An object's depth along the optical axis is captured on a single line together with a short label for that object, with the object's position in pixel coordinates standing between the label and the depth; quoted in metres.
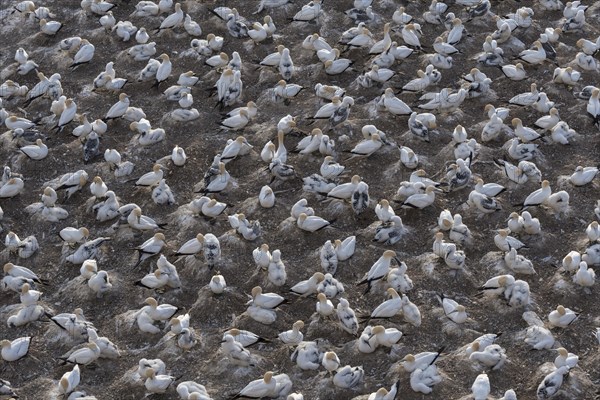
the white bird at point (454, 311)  15.34
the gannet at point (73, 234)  16.86
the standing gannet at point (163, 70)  20.28
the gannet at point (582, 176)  17.86
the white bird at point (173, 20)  21.73
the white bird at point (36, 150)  18.75
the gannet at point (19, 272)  16.27
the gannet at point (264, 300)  15.53
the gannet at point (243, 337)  15.00
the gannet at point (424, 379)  14.35
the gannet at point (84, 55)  20.94
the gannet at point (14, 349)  15.06
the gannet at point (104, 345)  15.05
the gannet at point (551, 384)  14.30
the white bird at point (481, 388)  14.12
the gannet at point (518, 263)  16.19
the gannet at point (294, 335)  15.02
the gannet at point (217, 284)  15.82
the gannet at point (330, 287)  15.72
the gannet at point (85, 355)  14.86
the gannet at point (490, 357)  14.65
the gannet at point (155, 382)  14.45
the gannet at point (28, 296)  15.79
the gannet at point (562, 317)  15.23
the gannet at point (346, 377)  14.41
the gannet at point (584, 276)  15.91
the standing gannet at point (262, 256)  16.20
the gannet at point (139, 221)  16.98
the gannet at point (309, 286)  15.77
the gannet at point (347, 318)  15.20
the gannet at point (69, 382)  14.46
